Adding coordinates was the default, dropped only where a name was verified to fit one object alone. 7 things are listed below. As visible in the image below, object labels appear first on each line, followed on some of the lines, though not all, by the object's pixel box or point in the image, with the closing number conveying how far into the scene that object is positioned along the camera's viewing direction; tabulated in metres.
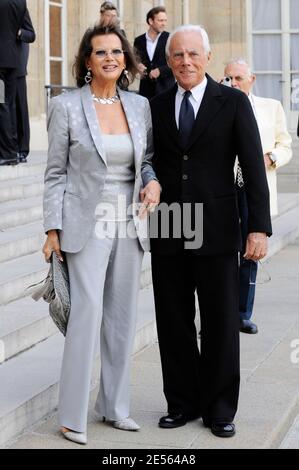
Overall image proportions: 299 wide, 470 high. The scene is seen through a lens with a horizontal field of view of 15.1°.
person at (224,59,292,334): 7.49
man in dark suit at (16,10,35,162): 10.75
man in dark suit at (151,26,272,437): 5.17
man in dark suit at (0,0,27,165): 10.34
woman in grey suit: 4.99
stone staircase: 5.46
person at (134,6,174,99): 13.05
